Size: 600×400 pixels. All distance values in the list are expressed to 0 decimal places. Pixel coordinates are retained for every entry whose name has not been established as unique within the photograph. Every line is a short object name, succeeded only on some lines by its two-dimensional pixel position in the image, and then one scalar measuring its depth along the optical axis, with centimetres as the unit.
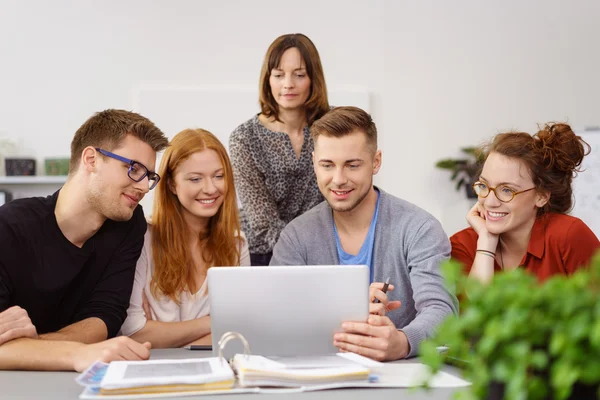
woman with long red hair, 227
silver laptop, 150
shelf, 412
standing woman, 276
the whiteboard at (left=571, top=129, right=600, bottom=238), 429
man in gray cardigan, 208
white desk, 121
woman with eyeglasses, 215
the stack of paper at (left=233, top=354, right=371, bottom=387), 126
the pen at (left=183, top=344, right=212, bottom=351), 190
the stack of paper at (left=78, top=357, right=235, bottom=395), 119
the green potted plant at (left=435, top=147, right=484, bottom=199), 463
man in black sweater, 192
